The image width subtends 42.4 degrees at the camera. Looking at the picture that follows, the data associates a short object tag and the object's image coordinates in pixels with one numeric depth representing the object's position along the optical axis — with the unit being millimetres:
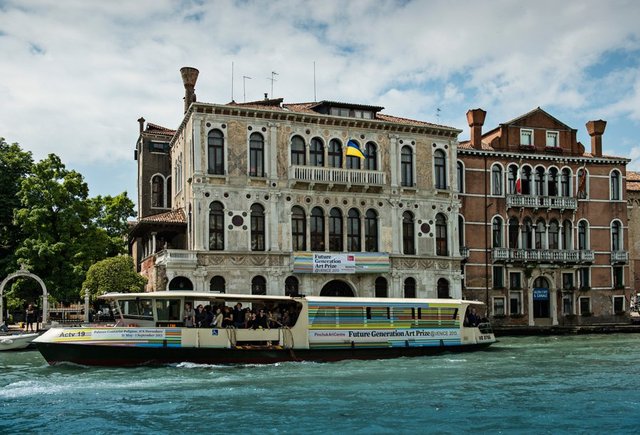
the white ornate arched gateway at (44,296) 30203
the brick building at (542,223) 39656
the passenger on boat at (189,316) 23484
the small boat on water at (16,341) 27500
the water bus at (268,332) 22469
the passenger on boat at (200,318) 23703
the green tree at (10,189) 38531
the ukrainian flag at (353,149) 34312
